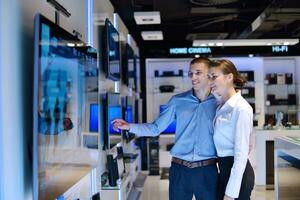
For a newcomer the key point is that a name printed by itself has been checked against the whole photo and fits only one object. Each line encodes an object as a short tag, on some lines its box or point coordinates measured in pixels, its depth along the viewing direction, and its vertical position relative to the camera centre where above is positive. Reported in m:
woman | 2.43 -0.18
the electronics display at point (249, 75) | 8.98 +0.58
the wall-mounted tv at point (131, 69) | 6.08 +0.54
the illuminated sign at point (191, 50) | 9.12 +1.15
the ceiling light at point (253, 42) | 7.27 +1.07
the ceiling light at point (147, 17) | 5.32 +1.11
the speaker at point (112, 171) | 3.81 -0.63
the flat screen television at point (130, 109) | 5.74 -0.10
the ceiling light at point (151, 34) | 6.95 +1.15
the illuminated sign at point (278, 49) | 9.05 +1.15
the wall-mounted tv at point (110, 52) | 3.96 +0.51
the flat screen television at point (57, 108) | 1.84 -0.03
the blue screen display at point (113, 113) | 3.90 -0.11
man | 2.75 -0.27
